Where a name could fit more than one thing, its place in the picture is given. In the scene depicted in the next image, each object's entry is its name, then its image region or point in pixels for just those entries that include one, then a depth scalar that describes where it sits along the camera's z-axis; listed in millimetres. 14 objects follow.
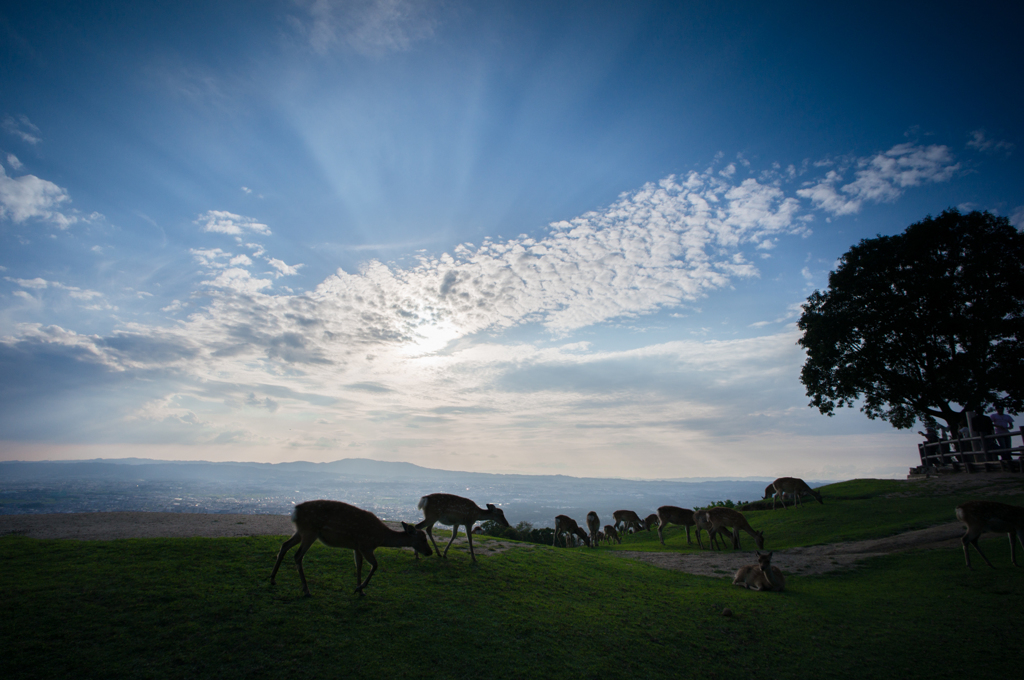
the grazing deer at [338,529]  7078
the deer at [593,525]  23498
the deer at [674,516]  20391
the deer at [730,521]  17092
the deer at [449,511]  10773
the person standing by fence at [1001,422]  28842
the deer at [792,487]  24172
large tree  25312
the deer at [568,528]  21906
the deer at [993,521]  11289
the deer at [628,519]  27312
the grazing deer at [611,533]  24712
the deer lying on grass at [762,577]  10172
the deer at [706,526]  17688
